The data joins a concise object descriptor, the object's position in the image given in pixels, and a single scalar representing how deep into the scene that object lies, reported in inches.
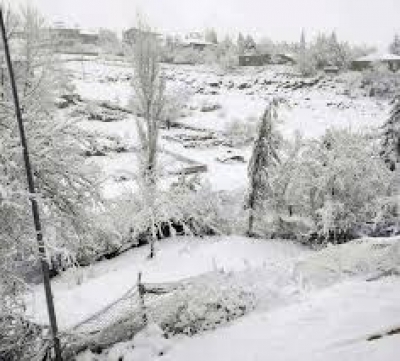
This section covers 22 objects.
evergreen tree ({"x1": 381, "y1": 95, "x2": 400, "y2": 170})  822.5
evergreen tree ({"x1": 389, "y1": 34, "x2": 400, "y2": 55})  3447.3
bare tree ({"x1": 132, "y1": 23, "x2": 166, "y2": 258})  871.7
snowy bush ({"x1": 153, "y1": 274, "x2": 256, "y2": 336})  323.6
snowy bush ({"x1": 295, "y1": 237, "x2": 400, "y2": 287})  372.8
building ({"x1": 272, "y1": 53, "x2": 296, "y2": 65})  2849.9
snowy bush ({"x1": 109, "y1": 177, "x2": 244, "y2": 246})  786.8
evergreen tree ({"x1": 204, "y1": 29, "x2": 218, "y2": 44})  4046.3
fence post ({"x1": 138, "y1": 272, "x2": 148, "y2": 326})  332.5
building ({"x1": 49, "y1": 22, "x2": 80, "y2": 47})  3716.5
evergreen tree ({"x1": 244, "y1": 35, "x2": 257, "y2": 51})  3363.7
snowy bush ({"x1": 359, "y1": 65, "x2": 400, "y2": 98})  2155.0
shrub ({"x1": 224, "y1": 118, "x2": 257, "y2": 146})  1585.9
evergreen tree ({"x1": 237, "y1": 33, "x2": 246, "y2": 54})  3266.2
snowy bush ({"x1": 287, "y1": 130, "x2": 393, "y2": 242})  775.7
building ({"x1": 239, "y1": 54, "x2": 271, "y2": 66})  2938.0
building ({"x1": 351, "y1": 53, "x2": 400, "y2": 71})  2667.3
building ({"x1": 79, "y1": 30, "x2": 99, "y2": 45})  4015.3
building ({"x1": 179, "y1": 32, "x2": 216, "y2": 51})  3519.9
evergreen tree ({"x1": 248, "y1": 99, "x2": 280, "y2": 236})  773.9
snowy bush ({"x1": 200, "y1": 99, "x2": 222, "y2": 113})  2015.3
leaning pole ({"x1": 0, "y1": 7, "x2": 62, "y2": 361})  279.3
